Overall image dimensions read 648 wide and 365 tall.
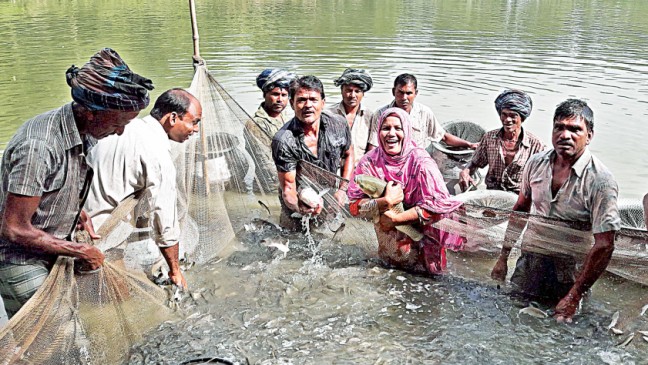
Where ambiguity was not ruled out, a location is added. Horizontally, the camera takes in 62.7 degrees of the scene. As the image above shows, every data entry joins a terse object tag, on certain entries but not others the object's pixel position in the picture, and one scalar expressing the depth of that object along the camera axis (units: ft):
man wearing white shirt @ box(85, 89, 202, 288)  9.78
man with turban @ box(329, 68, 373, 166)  16.87
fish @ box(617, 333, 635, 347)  10.29
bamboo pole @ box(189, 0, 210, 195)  14.93
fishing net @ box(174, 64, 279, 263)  15.12
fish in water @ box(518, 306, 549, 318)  11.23
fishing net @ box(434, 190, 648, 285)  9.90
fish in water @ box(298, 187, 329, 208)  13.62
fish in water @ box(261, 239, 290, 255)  14.89
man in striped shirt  7.47
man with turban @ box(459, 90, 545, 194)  14.25
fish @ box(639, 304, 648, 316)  10.26
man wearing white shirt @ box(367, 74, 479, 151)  16.89
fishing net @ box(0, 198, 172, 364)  7.63
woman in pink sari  11.59
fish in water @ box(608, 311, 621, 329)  10.70
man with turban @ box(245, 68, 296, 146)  16.32
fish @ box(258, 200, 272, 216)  16.38
